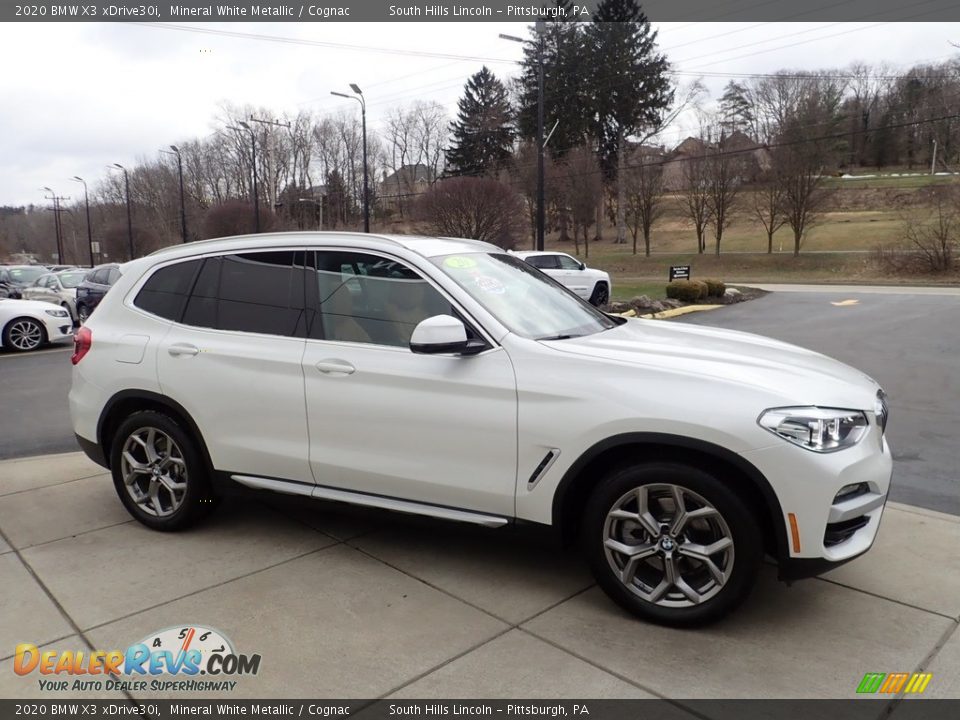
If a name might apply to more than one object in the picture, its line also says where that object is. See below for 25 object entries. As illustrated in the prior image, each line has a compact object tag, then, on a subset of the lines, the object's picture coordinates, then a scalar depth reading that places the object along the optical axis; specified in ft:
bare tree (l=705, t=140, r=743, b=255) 145.18
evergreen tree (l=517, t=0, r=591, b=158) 199.11
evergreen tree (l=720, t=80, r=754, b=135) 268.09
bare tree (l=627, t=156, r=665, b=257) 160.76
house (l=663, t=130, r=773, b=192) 156.76
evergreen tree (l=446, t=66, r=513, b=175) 227.20
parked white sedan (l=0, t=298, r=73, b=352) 44.73
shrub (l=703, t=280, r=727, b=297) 69.36
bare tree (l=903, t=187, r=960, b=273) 97.71
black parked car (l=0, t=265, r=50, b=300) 84.53
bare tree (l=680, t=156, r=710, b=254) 149.18
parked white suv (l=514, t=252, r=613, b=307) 65.77
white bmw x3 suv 9.96
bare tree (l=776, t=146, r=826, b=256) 131.85
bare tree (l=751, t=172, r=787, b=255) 138.82
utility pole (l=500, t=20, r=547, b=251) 74.90
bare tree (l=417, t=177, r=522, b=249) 111.14
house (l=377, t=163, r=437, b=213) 255.50
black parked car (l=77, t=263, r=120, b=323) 58.34
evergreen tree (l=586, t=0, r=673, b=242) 192.75
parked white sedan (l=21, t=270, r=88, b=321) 66.74
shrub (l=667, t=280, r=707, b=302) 65.98
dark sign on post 74.49
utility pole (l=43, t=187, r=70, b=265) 268.00
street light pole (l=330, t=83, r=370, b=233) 100.32
